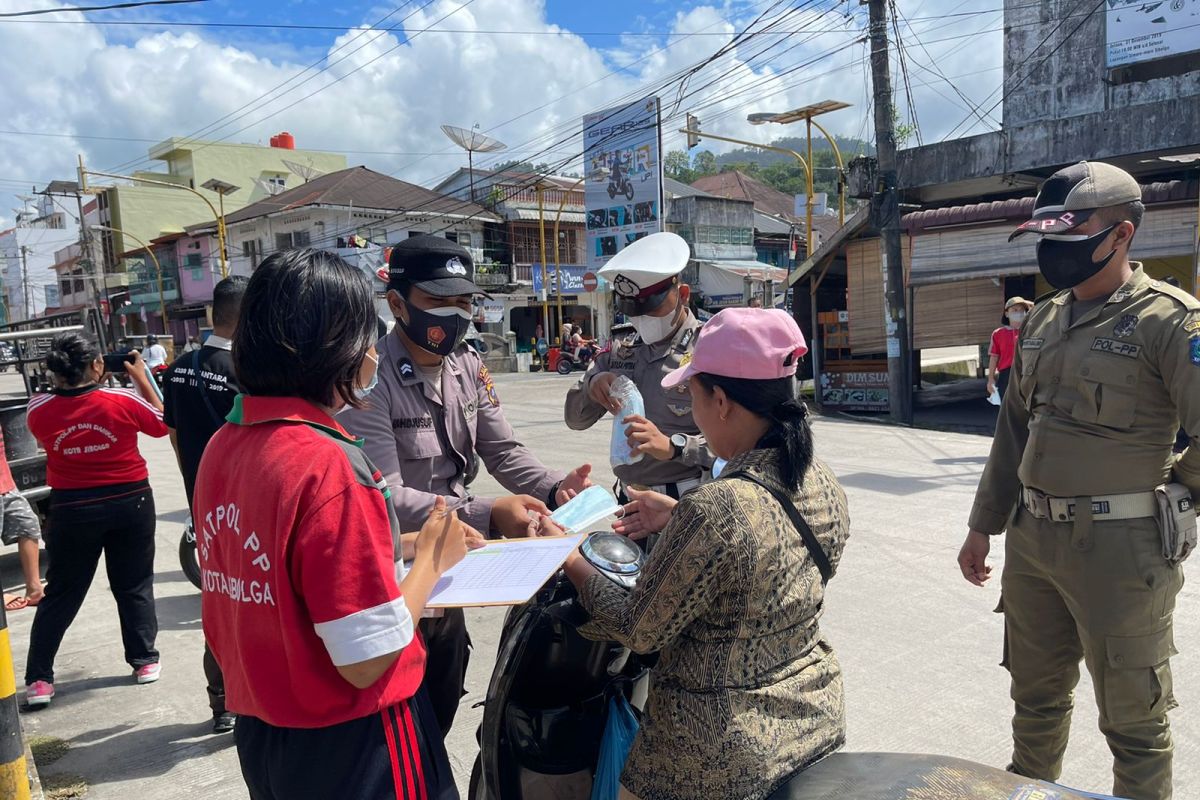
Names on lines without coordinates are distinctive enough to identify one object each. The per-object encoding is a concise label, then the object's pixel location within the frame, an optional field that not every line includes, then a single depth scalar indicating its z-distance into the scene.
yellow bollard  2.31
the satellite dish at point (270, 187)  42.03
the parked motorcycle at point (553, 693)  1.96
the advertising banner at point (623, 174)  23.58
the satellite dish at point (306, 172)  40.53
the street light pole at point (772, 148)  21.33
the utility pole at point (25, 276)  50.50
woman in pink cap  1.57
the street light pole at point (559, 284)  31.63
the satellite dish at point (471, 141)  30.47
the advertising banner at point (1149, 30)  13.12
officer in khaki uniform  2.26
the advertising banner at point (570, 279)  34.59
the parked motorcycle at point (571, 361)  27.03
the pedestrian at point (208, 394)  3.44
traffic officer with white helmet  2.98
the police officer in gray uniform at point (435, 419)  2.29
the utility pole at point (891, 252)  11.73
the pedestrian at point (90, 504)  3.83
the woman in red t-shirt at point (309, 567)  1.39
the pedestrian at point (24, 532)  3.65
